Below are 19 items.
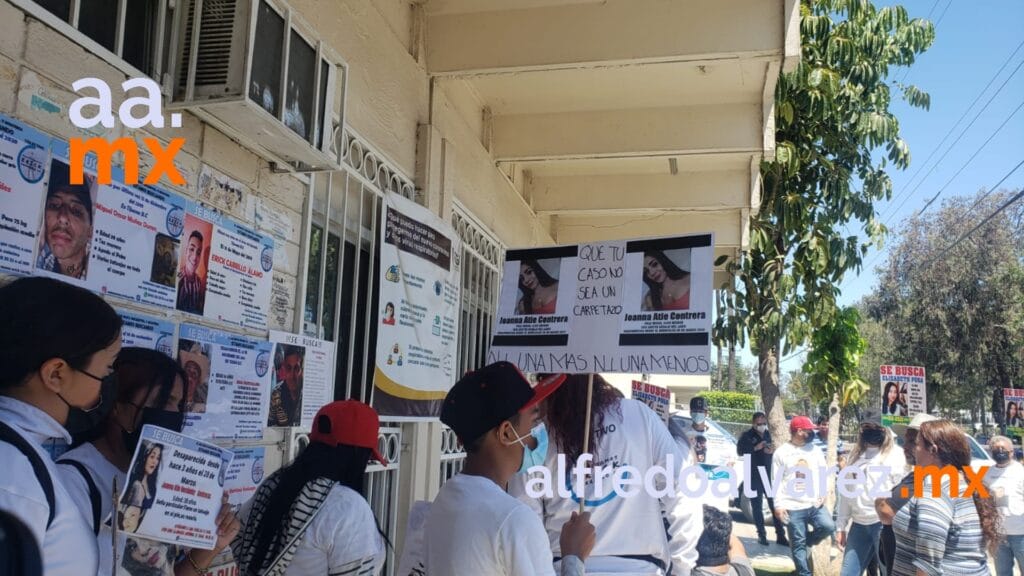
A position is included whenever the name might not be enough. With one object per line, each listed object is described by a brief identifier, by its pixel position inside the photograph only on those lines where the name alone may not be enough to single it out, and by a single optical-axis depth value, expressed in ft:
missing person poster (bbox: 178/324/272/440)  9.68
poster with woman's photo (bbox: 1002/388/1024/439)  40.59
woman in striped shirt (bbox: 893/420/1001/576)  14.96
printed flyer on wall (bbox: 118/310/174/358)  8.61
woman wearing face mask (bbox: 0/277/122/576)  4.65
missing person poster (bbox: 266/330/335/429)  11.71
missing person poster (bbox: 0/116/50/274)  7.14
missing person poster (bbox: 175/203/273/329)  9.74
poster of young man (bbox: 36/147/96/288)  7.61
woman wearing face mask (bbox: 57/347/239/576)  5.92
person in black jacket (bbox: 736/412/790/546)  38.22
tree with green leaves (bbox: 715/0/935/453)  29.25
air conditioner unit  9.46
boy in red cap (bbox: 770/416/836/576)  28.17
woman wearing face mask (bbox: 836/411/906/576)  23.20
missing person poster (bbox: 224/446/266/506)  10.66
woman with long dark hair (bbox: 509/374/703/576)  10.00
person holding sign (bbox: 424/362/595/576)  6.01
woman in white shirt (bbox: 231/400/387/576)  7.87
